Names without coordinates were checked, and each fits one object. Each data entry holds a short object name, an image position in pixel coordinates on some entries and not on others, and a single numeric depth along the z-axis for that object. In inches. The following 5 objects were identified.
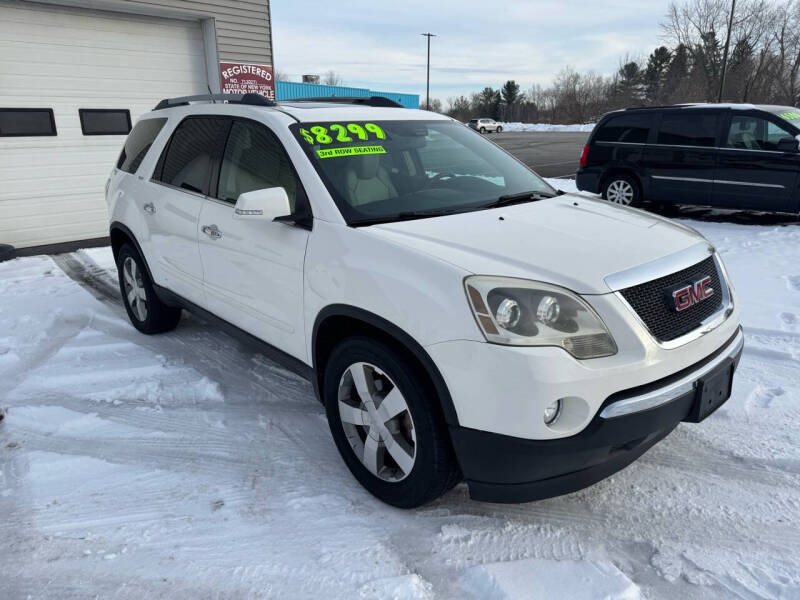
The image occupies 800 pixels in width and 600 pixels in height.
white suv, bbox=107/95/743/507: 86.7
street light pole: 2167.8
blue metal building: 1124.5
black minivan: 330.6
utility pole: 1168.1
